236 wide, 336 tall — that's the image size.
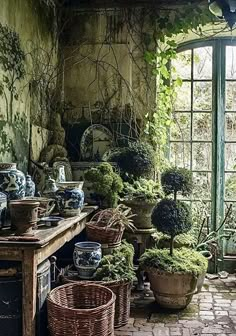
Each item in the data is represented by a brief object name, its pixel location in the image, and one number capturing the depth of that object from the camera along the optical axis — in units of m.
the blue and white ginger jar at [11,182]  2.59
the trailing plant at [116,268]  3.10
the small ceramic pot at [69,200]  3.26
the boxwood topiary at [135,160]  4.05
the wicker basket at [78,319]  2.41
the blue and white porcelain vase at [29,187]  2.97
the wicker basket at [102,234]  3.46
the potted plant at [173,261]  3.51
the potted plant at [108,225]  3.46
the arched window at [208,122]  4.81
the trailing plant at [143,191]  4.05
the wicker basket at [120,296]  3.07
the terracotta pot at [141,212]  4.04
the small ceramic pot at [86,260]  3.12
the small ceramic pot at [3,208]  2.45
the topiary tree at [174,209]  3.53
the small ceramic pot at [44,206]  2.80
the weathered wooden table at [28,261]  2.28
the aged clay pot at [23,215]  2.41
